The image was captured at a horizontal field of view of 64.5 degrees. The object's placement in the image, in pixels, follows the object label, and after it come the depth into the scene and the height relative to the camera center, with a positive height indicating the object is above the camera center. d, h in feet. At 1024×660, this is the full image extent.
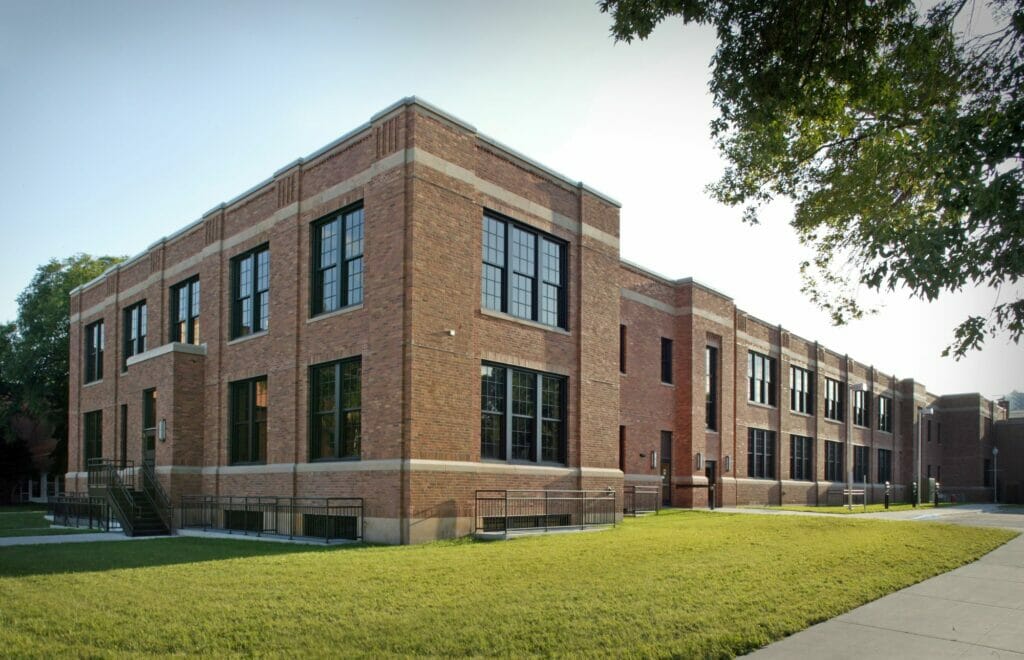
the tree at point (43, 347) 162.30 +8.19
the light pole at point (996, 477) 205.87 -20.91
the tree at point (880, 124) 27.78 +13.75
